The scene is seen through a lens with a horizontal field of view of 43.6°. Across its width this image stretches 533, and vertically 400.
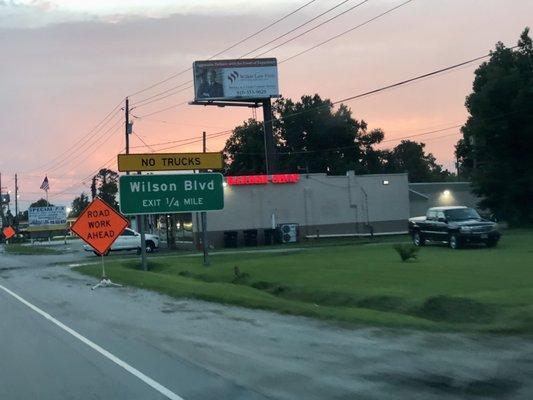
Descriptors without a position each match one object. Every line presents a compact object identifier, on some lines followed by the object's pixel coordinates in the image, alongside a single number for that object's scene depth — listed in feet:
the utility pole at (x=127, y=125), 161.58
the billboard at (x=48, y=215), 264.52
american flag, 235.61
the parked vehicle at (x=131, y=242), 145.38
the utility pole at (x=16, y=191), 357.04
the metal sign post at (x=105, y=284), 68.37
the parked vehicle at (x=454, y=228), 96.73
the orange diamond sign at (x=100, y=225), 73.05
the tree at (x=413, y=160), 348.38
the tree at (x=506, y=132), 168.66
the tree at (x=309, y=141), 279.08
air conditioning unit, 156.46
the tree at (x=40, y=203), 623.03
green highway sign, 87.76
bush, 73.61
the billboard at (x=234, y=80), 192.44
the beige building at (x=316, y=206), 158.71
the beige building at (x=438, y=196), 198.80
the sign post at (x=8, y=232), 228.02
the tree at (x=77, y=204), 556.51
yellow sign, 96.58
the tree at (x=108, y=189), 431.88
